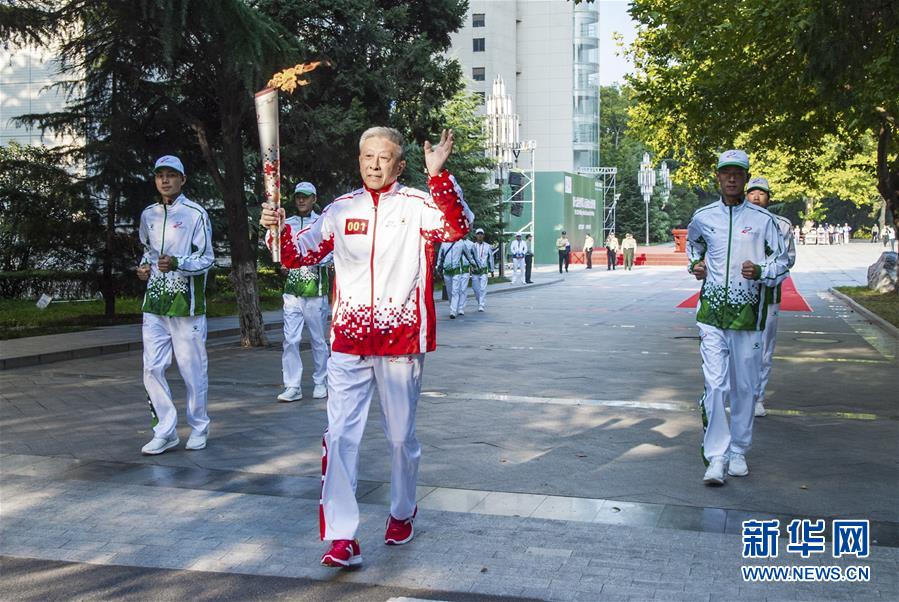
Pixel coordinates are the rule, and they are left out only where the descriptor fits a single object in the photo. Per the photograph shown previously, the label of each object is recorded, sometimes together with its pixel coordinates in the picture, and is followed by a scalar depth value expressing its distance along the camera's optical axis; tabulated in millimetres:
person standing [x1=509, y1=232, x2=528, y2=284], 37094
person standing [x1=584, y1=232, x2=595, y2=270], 54309
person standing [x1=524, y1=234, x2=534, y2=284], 39500
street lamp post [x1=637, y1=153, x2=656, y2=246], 73375
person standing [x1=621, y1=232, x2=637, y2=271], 53062
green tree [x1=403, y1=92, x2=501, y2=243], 37684
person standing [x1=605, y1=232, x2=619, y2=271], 52797
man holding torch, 5090
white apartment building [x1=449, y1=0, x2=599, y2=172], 73438
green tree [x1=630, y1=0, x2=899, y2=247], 11516
